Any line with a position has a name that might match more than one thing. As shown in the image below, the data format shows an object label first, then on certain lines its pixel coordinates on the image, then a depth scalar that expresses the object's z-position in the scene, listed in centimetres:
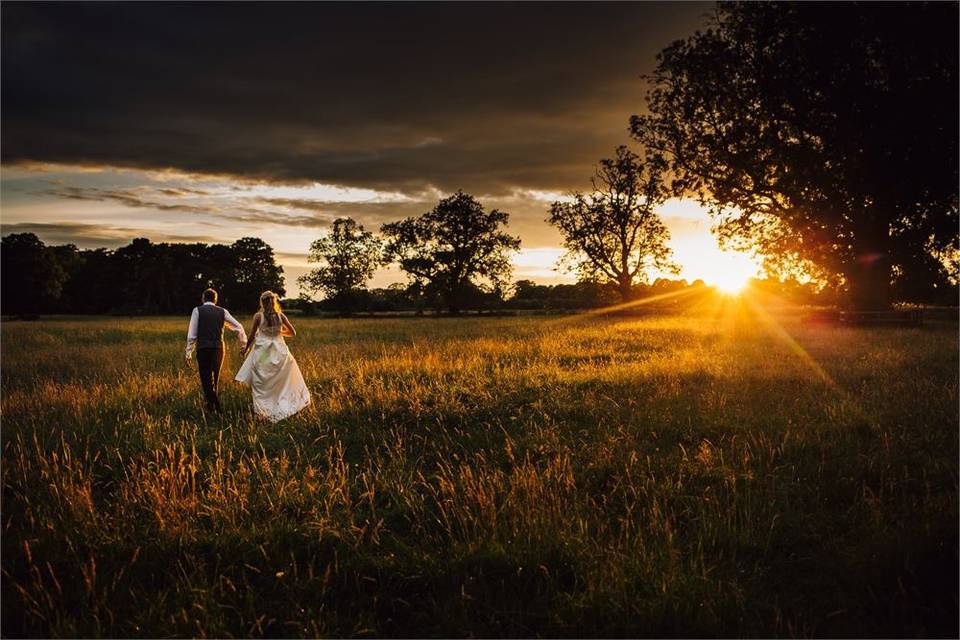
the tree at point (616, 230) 4472
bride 988
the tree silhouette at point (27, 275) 6338
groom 1041
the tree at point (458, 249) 6284
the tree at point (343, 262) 7081
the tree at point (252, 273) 7894
